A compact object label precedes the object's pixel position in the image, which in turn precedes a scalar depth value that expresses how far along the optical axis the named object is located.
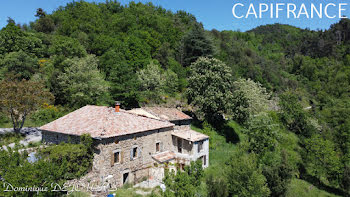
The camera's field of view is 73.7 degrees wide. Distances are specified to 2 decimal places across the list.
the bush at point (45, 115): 28.03
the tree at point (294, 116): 45.19
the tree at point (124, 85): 29.67
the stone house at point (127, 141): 18.16
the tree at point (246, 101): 33.44
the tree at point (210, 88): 32.00
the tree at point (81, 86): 29.80
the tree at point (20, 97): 22.56
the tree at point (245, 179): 20.19
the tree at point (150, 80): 37.19
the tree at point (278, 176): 24.95
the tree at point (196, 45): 47.34
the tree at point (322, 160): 33.34
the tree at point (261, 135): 27.91
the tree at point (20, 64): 34.62
